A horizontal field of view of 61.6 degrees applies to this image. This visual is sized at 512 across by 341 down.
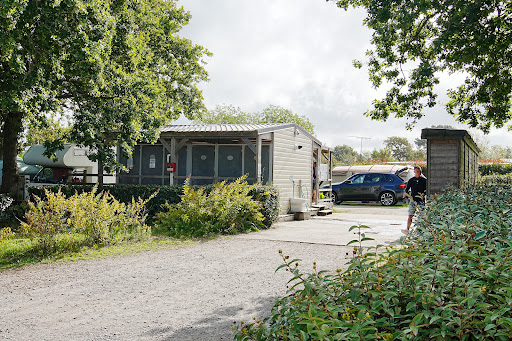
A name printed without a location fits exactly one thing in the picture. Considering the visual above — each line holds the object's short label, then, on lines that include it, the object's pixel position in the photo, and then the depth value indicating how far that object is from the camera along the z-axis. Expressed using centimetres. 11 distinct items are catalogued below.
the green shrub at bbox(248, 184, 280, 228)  1175
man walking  999
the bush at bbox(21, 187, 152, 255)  755
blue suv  2178
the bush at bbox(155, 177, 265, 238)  1025
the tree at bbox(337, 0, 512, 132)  820
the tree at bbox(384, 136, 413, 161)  8216
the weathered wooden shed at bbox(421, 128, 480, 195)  975
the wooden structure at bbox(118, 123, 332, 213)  1378
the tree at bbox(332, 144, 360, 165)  9125
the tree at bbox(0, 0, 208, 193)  902
